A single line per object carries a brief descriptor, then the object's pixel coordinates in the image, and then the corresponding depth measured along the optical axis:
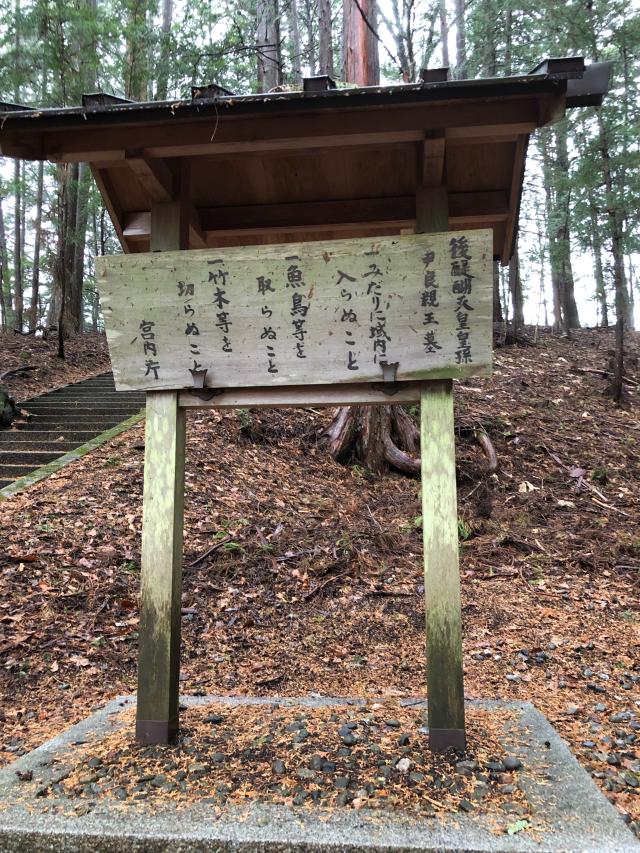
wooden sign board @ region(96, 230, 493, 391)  3.20
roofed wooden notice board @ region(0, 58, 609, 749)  2.94
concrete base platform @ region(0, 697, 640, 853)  2.34
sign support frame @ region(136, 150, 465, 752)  3.20
